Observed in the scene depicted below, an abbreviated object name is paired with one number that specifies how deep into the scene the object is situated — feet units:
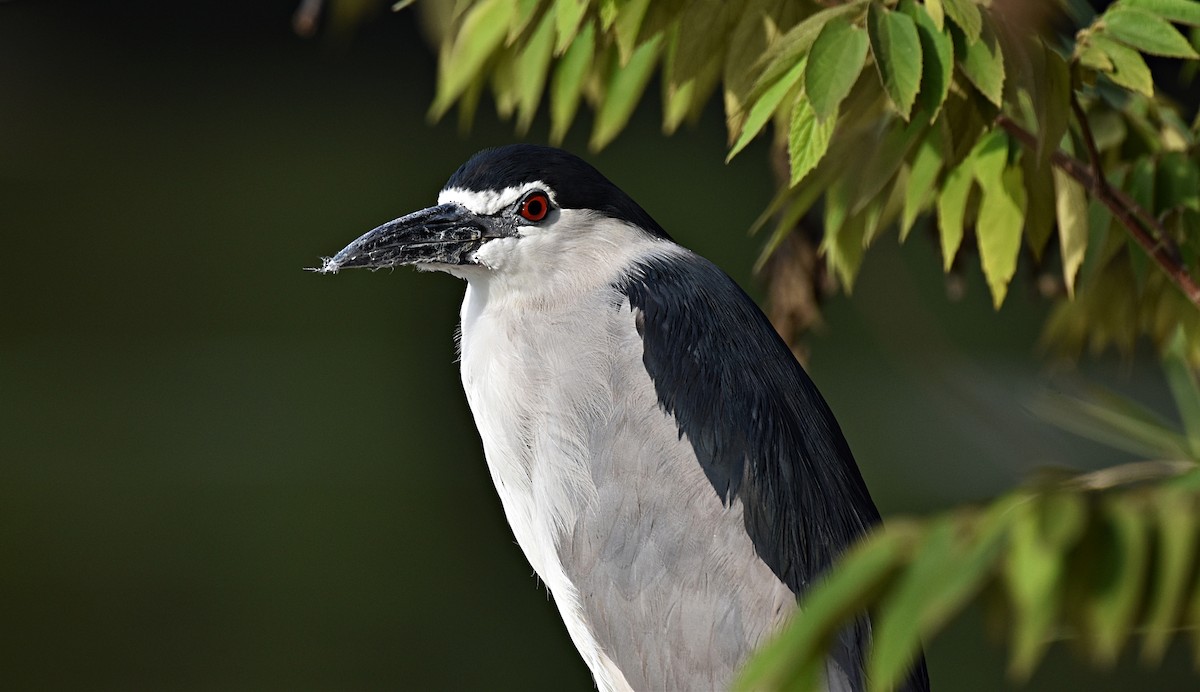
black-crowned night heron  25.40
